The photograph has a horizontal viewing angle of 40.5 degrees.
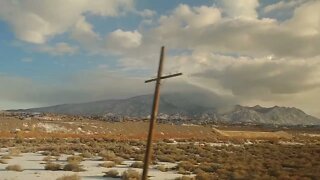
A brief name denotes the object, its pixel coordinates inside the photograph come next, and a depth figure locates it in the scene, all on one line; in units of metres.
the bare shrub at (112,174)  24.45
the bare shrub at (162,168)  27.92
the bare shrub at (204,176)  24.01
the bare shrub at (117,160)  31.91
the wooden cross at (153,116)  14.92
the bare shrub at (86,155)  36.13
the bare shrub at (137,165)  29.16
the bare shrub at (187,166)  28.68
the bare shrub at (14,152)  36.86
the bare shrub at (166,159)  34.38
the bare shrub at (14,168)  26.27
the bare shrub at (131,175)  23.16
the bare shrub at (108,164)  29.37
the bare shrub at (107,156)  33.62
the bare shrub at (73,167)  26.59
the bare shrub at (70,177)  21.27
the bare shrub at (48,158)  32.07
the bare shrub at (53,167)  26.88
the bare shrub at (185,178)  23.26
